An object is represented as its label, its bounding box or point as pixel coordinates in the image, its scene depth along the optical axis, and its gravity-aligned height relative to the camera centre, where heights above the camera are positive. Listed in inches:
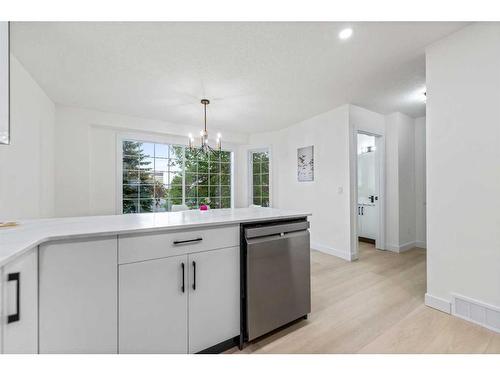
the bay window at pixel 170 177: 155.5 +8.5
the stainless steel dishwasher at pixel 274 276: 58.6 -25.1
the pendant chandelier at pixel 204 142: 108.5 +22.6
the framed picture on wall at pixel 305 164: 158.6 +17.6
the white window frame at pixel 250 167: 201.4 +19.3
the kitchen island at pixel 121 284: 36.5 -19.3
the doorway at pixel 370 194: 153.2 -5.4
